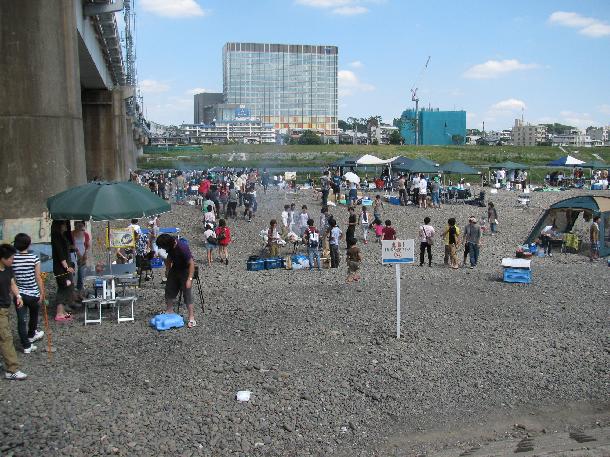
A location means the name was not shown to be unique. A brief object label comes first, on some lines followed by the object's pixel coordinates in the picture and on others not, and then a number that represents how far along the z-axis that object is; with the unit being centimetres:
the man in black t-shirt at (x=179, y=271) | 984
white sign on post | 1005
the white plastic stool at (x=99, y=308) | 995
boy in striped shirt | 843
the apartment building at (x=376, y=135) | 17801
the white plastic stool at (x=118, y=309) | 1014
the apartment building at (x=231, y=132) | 15600
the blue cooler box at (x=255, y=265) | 1655
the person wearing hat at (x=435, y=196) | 3096
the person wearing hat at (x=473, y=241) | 1677
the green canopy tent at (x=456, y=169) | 3369
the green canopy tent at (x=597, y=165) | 4319
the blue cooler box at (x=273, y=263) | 1666
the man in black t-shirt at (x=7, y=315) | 747
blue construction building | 16288
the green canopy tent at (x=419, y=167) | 3413
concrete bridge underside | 1400
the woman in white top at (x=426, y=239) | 1661
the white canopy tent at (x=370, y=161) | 3856
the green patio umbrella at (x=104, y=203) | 969
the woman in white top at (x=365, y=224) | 2175
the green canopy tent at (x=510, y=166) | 4048
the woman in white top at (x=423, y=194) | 3045
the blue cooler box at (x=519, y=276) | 1418
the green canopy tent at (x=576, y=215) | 1927
